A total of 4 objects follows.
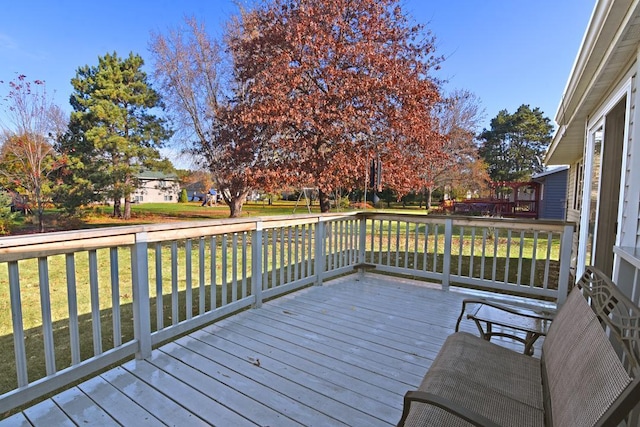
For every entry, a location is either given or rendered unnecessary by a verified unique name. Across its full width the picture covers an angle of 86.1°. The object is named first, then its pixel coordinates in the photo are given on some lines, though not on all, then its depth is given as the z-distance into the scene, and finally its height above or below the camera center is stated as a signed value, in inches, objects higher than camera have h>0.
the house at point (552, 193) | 617.9 -5.7
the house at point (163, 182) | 680.7 +8.6
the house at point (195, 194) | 1440.7 -36.9
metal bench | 37.6 -28.1
